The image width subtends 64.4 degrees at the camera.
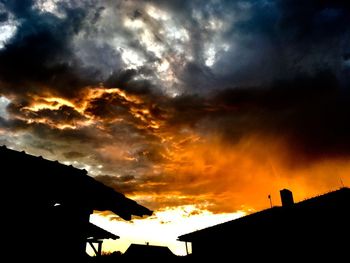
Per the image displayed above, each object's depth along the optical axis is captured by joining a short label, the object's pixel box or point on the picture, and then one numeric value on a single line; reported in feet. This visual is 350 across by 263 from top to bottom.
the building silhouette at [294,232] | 52.76
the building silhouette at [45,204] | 11.94
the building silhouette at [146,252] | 126.31
